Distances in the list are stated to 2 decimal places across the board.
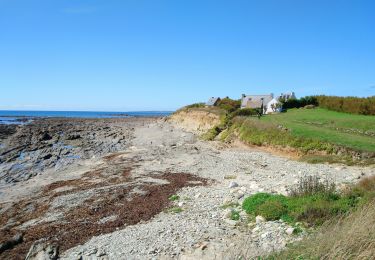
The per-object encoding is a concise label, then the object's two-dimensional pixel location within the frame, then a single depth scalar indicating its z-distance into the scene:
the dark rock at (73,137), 50.22
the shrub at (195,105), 76.47
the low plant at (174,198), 14.62
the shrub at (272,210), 10.75
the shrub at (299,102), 52.62
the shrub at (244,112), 45.90
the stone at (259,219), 10.67
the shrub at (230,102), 72.74
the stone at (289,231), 9.50
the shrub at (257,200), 11.59
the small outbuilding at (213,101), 77.93
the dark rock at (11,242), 10.79
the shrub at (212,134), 40.37
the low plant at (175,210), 12.83
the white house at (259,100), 66.38
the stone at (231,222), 10.76
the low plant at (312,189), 11.90
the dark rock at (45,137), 50.38
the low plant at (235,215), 11.23
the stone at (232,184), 16.09
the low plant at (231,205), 12.58
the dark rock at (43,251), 9.80
